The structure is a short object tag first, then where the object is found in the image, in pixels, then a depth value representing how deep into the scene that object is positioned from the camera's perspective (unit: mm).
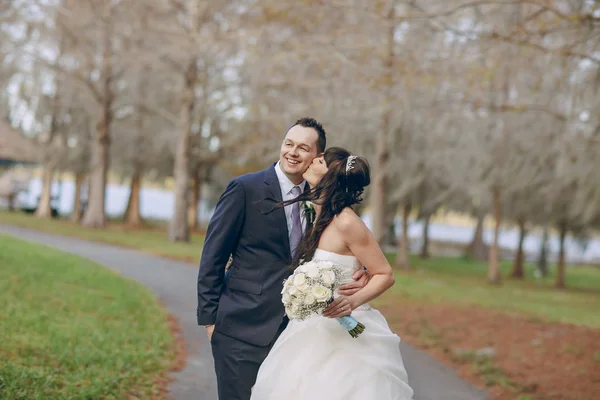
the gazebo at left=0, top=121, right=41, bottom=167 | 32369
